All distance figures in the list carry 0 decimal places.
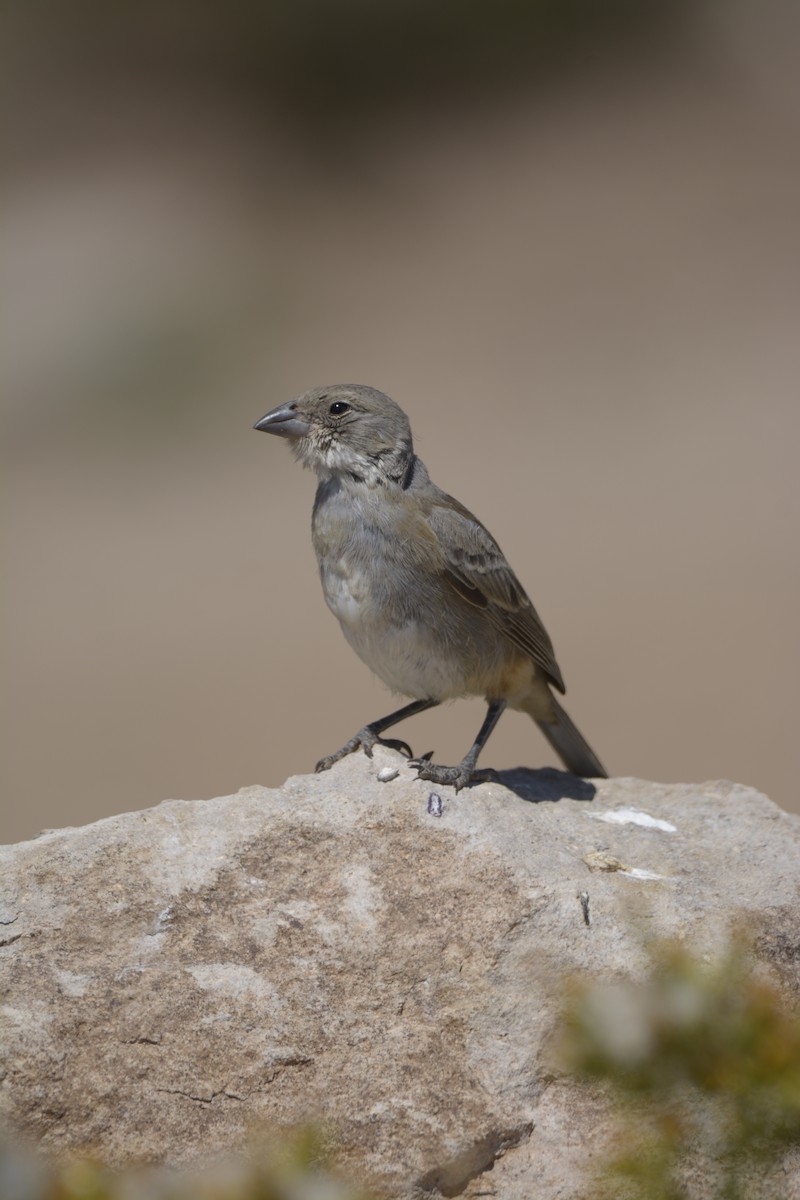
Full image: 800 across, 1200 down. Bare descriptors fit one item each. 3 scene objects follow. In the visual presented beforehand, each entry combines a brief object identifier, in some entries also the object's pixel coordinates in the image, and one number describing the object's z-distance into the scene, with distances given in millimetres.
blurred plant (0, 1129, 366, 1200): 4039
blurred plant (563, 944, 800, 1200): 4133
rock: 6312
